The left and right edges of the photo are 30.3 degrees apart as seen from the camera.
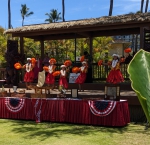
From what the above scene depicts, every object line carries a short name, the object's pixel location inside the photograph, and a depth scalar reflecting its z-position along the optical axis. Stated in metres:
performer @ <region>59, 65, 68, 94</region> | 9.55
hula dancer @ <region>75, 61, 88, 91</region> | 9.89
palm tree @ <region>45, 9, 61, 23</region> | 36.88
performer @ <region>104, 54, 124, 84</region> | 9.10
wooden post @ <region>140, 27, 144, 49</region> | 8.84
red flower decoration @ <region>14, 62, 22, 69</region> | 10.35
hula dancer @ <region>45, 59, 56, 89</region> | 10.08
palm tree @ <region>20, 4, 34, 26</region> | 45.81
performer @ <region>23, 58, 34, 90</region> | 10.73
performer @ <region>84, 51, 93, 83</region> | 10.81
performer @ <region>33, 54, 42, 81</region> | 12.10
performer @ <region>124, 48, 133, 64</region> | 10.40
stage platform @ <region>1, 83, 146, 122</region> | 7.79
